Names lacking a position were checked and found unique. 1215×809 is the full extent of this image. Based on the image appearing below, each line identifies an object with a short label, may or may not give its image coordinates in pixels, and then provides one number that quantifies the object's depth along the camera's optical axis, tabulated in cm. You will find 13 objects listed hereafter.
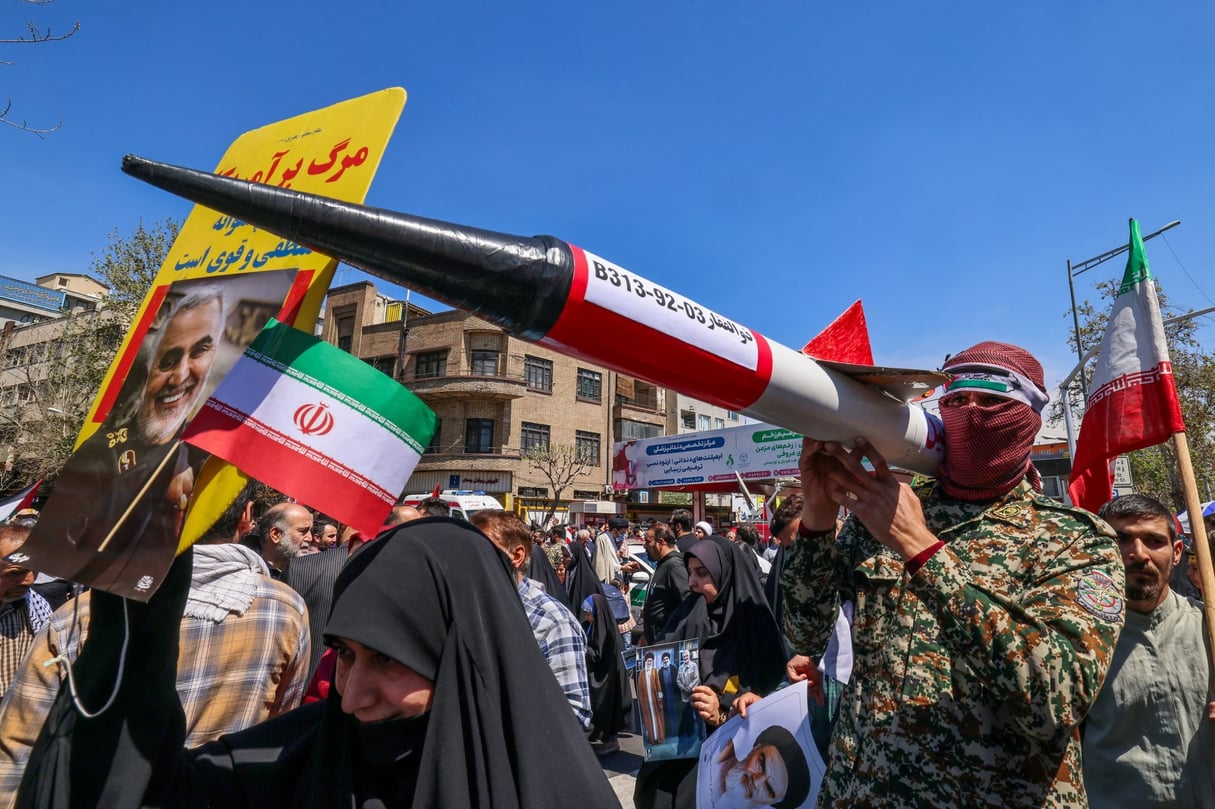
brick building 3741
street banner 2227
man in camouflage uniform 157
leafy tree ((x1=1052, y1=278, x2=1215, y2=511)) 1988
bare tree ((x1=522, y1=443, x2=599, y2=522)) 3781
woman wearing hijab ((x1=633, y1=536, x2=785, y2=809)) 355
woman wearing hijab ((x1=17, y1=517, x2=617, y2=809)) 122
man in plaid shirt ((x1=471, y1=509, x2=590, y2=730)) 325
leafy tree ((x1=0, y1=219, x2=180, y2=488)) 1692
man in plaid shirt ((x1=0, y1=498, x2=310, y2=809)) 232
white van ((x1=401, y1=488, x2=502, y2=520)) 1844
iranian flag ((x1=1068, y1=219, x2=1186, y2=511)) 300
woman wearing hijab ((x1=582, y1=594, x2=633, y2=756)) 615
